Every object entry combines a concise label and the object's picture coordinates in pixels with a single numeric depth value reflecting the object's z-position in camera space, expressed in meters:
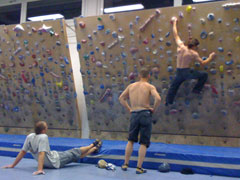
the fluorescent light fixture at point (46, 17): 6.88
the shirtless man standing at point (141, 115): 4.10
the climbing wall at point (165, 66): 4.52
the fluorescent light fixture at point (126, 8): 6.00
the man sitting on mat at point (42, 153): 4.01
